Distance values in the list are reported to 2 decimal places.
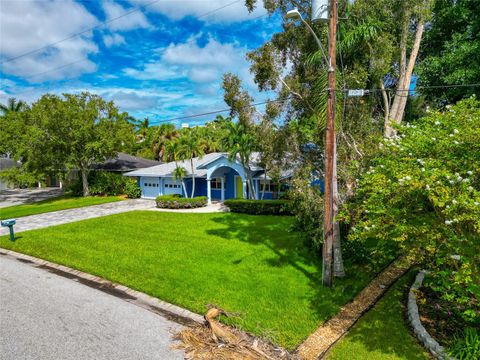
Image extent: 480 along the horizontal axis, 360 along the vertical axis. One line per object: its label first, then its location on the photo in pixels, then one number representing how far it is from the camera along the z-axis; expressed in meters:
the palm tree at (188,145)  23.64
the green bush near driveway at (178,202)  23.72
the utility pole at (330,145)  8.38
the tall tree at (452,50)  15.12
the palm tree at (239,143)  21.11
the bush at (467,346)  5.46
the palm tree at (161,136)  44.45
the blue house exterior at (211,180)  23.97
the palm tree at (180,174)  24.30
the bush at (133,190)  29.86
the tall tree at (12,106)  42.88
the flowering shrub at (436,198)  5.13
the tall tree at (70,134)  27.31
